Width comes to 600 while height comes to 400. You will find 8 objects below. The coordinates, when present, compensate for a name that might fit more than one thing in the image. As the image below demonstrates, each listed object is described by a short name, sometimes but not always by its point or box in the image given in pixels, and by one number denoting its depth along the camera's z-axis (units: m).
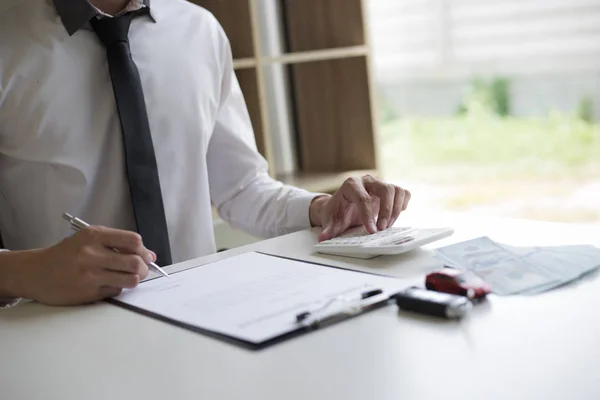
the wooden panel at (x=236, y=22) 2.43
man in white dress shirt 1.39
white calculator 1.11
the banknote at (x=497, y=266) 0.94
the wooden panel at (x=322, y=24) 2.70
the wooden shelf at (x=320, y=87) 2.49
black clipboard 0.82
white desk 0.69
